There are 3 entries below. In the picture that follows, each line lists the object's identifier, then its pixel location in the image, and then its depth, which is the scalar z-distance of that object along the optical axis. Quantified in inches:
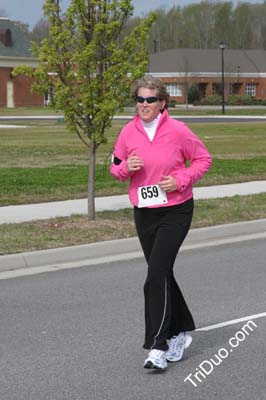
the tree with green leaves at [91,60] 464.4
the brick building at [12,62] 3270.2
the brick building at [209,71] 3789.4
